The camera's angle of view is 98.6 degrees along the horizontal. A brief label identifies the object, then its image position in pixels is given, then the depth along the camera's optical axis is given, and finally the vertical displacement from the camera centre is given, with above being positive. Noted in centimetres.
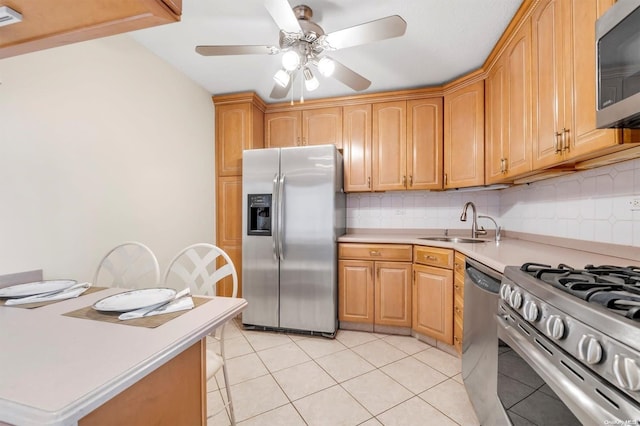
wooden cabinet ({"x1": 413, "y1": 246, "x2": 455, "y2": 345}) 218 -67
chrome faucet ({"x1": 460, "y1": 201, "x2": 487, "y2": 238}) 254 -17
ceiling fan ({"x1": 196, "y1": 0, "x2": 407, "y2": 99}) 137 +97
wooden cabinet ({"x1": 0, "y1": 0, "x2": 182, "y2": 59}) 74 +56
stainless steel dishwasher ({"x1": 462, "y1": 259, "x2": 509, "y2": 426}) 121 -67
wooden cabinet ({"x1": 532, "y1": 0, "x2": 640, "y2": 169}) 112 +60
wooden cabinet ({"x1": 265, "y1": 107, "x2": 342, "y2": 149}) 297 +94
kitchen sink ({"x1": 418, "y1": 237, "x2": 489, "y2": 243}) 251 -26
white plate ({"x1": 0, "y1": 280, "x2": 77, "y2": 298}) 109 -32
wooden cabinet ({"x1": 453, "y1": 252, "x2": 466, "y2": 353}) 198 -64
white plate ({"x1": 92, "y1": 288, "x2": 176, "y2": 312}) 91 -32
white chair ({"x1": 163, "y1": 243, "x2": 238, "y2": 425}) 142 -33
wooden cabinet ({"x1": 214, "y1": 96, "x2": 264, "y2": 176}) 291 +86
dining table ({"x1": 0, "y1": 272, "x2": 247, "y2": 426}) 49 -33
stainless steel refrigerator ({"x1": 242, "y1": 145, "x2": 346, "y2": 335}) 251 -24
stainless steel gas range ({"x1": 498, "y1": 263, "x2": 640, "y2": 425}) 58 -33
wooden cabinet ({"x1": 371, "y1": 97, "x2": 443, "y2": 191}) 273 +69
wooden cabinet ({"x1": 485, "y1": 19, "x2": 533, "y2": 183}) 168 +71
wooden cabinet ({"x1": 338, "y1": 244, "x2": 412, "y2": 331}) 251 -69
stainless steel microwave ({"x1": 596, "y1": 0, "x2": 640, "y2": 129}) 82 +47
